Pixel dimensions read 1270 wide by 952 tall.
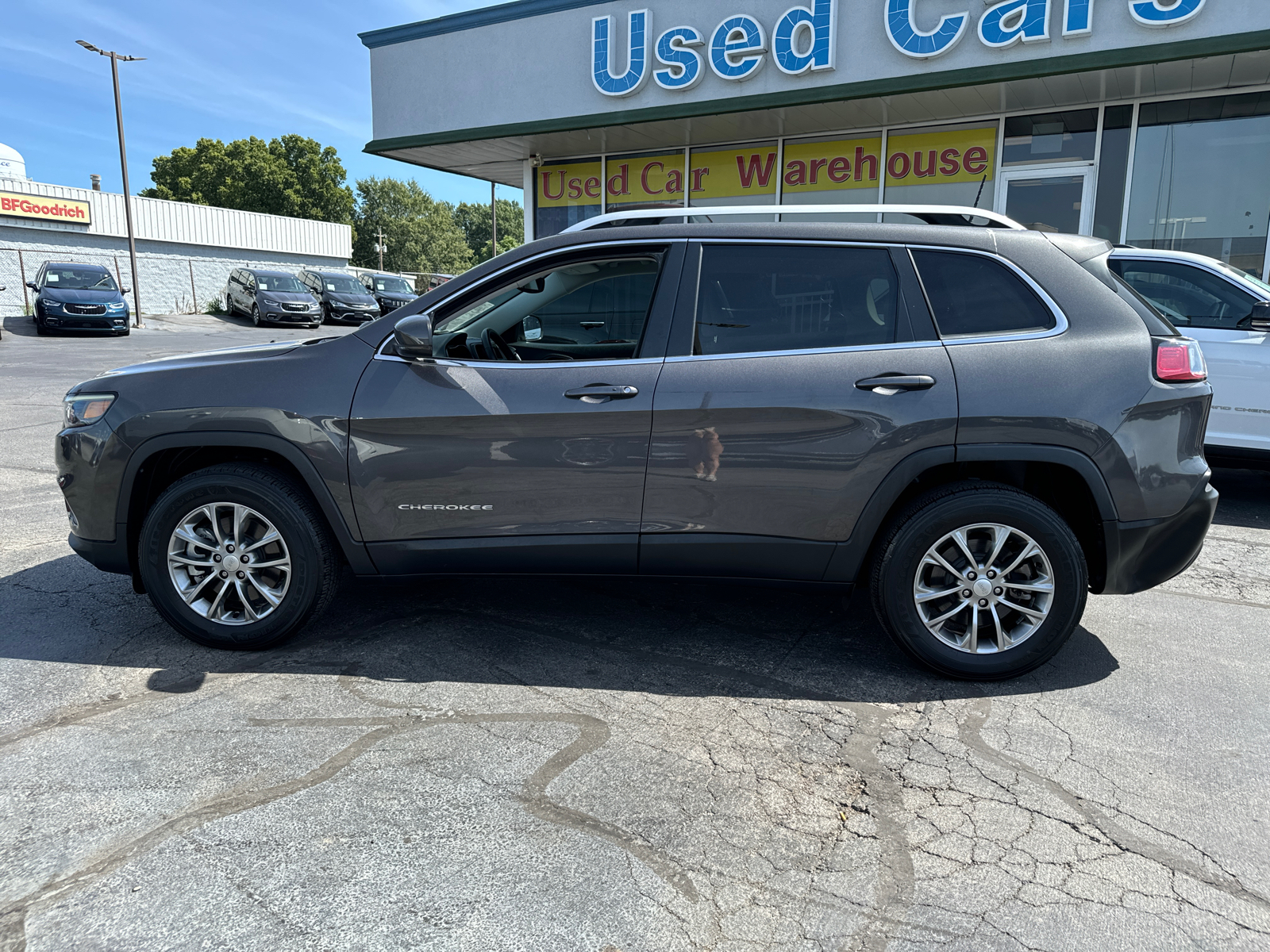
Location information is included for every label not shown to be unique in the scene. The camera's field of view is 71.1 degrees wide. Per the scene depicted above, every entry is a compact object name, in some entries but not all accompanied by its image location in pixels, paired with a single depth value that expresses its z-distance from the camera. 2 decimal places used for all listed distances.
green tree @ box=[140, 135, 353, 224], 69.81
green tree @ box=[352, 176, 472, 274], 96.00
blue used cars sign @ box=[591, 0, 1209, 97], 9.13
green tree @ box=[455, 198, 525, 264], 136.00
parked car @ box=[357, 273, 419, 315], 32.06
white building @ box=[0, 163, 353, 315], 31.08
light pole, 27.25
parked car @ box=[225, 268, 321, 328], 27.45
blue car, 22.61
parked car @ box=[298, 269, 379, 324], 28.59
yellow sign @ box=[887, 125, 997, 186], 11.18
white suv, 6.39
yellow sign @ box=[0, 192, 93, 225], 31.02
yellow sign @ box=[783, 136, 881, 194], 11.88
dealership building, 9.36
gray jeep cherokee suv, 3.46
